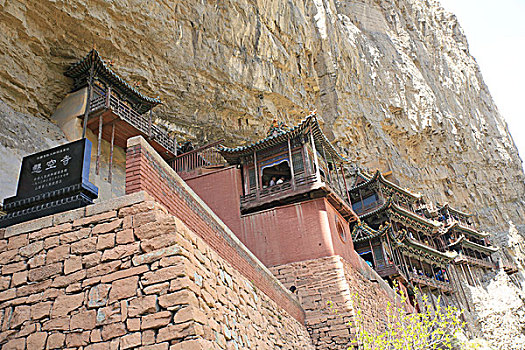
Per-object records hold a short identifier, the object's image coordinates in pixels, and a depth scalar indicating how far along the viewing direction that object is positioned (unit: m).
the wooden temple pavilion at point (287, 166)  14.95
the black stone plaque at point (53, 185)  5.97
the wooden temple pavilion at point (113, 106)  17.41
